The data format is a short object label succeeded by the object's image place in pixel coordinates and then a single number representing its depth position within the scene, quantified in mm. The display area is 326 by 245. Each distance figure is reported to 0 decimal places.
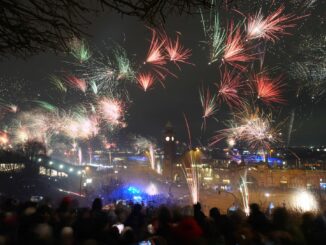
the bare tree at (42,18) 4066
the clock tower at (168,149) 76000
